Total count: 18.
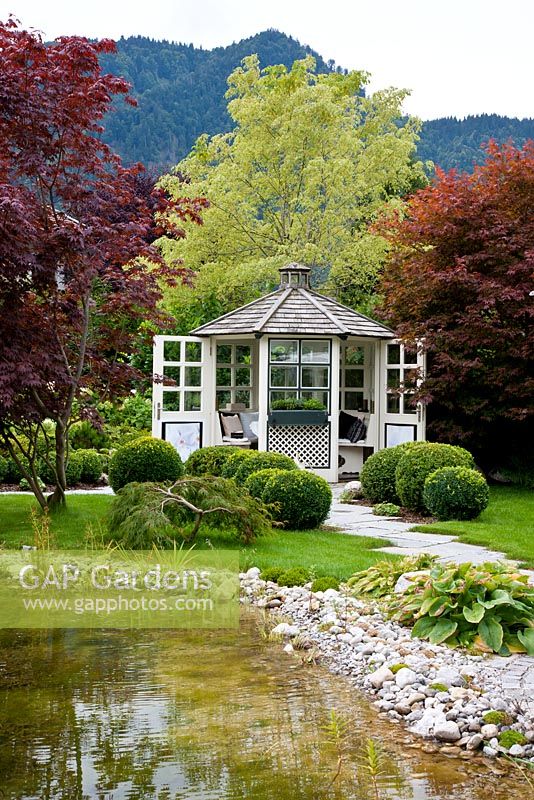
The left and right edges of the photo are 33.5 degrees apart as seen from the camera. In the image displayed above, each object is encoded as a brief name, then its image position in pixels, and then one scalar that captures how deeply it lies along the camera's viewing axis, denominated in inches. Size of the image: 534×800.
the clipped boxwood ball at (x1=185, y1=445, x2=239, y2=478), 405.4
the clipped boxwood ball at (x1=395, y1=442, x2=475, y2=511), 385.1
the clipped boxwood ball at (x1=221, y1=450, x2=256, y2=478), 387.5
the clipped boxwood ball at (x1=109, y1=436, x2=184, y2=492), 404.5
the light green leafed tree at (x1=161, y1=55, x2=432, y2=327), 720.3
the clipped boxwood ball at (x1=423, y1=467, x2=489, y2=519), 366.6
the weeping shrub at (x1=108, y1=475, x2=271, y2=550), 284.7
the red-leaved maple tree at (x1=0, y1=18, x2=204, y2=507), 299.0
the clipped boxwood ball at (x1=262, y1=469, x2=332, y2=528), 339.9
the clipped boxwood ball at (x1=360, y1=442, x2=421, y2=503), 415.2
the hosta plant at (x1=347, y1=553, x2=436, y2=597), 251.8
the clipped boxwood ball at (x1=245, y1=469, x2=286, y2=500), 348.5
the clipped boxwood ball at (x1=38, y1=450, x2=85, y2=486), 468.4
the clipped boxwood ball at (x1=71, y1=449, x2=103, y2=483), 482.9
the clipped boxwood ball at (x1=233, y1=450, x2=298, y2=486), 377.1
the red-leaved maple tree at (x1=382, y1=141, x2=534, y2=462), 476.4
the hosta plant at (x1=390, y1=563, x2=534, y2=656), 203.9
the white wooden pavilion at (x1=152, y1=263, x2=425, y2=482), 510.3
